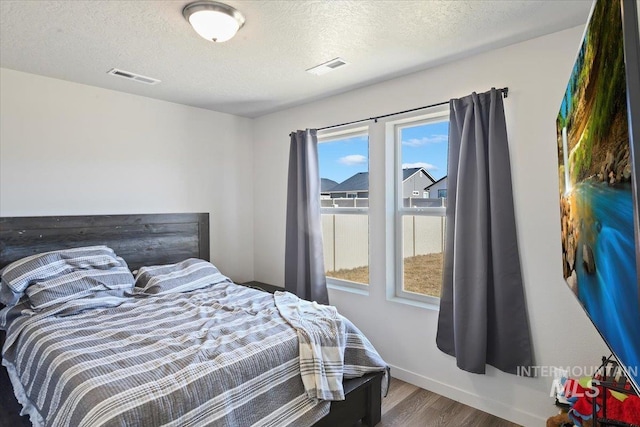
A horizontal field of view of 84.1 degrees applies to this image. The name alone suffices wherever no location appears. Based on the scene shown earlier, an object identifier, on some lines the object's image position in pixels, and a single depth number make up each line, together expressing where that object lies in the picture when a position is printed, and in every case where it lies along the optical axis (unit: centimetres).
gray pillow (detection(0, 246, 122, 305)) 236
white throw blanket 189
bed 145
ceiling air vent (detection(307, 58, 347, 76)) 251
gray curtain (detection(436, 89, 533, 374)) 224
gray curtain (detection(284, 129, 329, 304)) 335
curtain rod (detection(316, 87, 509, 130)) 228
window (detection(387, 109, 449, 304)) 282
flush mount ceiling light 177
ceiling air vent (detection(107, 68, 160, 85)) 270
